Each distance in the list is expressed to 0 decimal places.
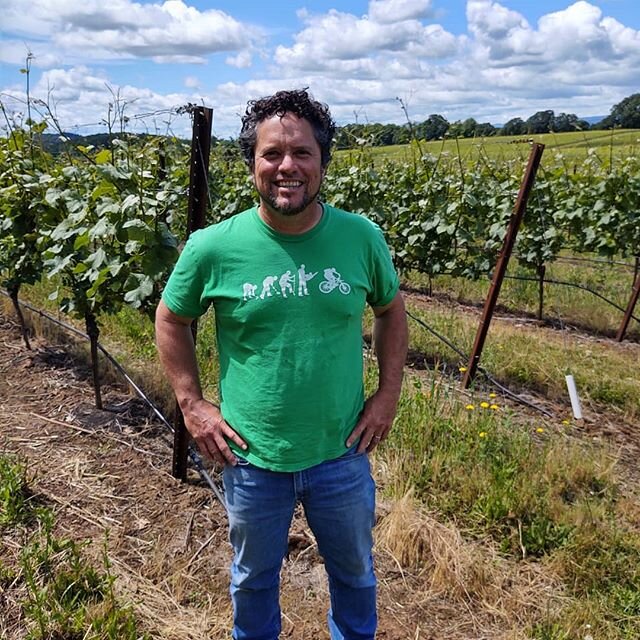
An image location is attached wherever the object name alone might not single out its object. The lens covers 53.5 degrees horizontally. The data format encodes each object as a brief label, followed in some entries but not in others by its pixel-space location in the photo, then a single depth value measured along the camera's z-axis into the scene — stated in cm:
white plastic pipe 447
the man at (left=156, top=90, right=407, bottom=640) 184
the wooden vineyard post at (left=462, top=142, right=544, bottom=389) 456
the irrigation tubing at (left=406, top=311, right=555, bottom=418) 484
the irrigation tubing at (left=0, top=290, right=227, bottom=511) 336
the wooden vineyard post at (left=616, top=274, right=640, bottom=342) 695
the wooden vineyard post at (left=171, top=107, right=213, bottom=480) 308
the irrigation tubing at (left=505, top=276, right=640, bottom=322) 746
